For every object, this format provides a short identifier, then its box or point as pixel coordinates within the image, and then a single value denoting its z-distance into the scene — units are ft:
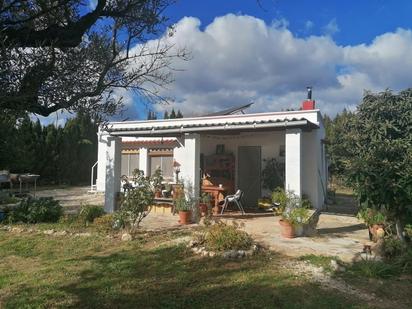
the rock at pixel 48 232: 35.69
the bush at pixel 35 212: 41.88
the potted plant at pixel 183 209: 40.27
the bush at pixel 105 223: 35.58
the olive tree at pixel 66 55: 11.10
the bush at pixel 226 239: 26.96
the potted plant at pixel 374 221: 31.22
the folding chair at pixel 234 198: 45.30
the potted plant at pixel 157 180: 37.24
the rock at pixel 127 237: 32.19
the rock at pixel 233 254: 26.01
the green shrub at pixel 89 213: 40.24
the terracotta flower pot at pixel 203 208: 42.11
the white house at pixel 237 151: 39.58
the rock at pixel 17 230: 37.07
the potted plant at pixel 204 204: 41.99
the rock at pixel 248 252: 26.46
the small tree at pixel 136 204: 34.78
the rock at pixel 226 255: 25.96
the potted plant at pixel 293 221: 32.86
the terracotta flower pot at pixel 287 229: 32.83
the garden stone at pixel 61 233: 35.17
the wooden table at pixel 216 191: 49.80
